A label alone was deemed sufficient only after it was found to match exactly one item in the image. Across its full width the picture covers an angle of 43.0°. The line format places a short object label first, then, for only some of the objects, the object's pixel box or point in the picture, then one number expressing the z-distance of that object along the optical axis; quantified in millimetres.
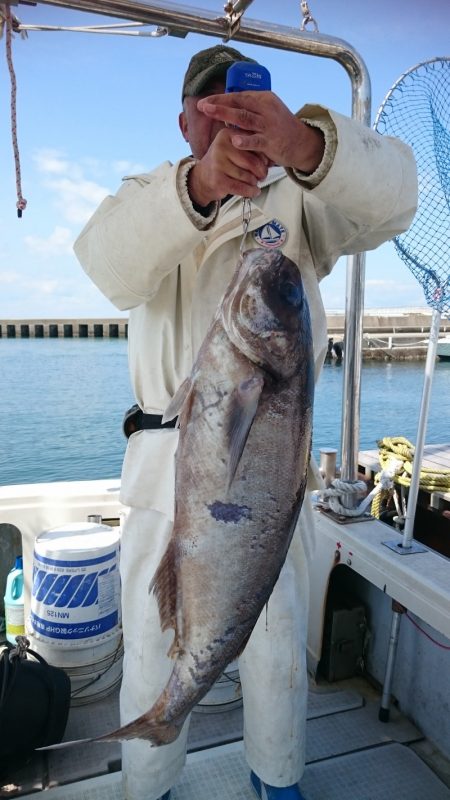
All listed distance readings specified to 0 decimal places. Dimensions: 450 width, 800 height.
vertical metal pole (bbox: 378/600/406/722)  3349
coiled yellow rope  4035
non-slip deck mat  2832
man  1880
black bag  2977
